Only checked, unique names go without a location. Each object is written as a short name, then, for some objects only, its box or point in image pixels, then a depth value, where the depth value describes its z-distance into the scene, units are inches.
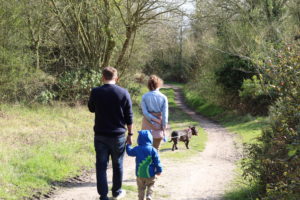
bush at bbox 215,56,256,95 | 908.6
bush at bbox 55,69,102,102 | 742.5
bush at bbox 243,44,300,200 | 182.5
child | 228.2
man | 236.8
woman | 285.0
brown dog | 460.4
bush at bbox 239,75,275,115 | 874.1
